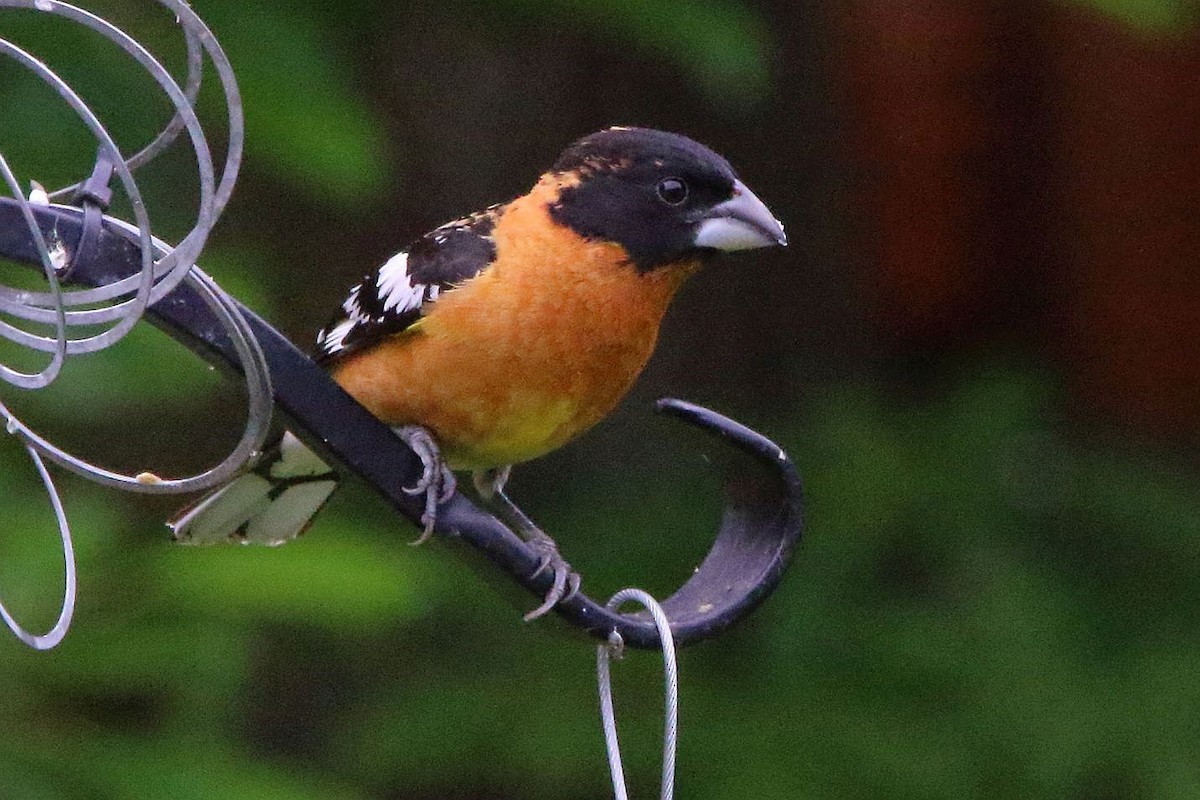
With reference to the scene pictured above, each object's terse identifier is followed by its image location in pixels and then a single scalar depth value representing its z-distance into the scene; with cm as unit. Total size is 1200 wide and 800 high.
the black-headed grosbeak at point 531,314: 449
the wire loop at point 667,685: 442
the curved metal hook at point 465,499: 439
